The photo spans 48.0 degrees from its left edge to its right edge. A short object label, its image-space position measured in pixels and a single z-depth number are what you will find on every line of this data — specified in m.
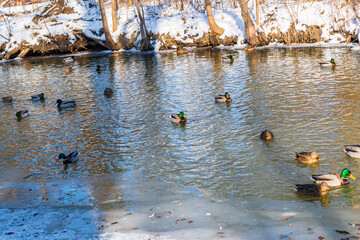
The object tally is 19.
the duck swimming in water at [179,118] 15.23
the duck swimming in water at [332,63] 22.17
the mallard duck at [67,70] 30.10
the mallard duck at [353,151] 10.68
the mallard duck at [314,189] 8.96
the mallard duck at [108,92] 21.20
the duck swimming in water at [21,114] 18.33
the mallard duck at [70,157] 12.35
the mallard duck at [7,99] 22.20
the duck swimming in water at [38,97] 21.80
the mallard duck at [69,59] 36.70
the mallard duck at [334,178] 9.39
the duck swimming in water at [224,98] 17.27
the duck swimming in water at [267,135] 12.47
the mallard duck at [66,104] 19.55
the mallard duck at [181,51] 35.22
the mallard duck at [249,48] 31.88
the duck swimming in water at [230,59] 27.25
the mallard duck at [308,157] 10.62
